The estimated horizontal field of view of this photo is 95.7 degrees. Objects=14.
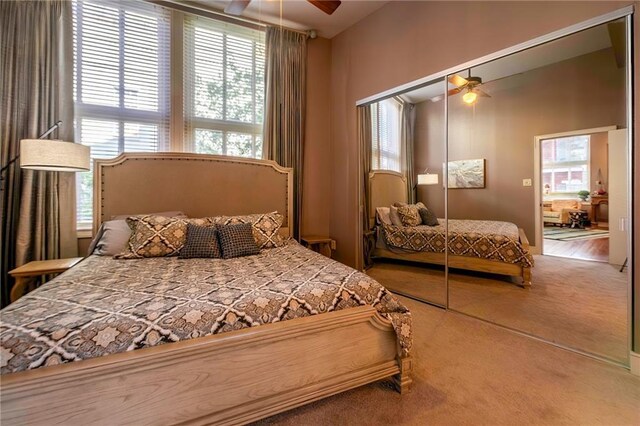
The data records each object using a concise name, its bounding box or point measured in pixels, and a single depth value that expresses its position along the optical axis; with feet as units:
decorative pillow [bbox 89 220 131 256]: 8.30
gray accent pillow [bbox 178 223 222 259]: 7.98
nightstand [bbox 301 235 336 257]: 12.48
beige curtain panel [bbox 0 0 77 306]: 8.73
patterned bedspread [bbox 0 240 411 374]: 3.64
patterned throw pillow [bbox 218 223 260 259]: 8.20
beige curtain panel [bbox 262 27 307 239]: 12.48
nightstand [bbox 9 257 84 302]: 7.45
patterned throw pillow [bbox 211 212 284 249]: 9.43
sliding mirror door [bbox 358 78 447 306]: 10.14
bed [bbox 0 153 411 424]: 3.53
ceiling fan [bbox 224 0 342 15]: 7.93
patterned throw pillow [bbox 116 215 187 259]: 8.01
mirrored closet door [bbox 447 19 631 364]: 6.84
